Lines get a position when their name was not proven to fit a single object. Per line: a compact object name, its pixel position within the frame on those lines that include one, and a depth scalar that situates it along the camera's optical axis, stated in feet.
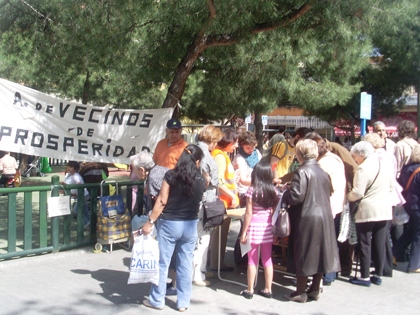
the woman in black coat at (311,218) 16.19
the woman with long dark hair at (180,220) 15.06
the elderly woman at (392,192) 19.69
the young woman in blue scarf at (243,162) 20.95
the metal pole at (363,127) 32.68
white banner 21.68
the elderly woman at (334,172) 18.20
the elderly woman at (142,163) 20.15
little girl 16.67
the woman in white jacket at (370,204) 18.54
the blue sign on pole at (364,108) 32.14
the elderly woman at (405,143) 23.38
